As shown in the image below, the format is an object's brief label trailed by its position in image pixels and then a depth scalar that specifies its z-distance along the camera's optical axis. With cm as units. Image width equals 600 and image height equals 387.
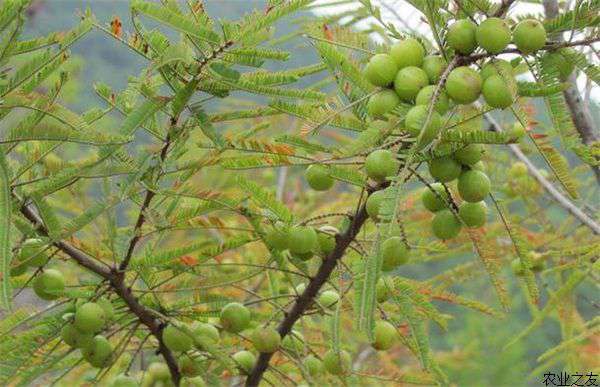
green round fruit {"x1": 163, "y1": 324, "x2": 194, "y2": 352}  148
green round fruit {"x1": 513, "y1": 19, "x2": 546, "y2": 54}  112
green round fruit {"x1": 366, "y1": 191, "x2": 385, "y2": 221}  122
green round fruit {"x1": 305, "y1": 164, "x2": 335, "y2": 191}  142
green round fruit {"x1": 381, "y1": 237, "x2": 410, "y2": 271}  136
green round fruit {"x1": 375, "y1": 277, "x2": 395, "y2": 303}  137
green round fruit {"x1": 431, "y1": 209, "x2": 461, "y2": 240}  136
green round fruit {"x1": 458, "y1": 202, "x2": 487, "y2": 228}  134
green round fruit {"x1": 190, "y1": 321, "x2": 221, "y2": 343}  152
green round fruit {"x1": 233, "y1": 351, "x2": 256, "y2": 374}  165
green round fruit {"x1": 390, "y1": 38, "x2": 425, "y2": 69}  116
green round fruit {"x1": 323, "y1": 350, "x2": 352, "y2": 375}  155
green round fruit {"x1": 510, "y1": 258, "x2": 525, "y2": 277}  217
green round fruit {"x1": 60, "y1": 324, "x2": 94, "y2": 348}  142
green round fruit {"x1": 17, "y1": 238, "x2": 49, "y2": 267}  131
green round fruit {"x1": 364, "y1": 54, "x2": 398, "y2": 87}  116
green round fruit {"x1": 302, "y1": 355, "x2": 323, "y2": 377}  164
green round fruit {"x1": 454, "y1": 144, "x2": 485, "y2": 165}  125
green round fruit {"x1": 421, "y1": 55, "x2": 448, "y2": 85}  115
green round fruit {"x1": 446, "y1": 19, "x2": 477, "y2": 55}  113
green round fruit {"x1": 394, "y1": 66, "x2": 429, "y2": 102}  113
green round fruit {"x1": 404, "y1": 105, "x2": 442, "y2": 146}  106
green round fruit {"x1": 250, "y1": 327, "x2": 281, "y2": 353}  151
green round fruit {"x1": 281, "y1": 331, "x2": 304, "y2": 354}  160
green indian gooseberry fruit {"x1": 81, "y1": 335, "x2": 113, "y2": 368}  147
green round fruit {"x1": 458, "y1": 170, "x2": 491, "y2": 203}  125
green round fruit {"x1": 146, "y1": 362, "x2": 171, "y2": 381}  169
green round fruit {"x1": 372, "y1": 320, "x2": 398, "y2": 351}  157
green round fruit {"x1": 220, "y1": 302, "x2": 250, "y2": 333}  155
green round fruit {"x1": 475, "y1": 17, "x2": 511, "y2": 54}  110
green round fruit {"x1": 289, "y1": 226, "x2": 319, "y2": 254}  143
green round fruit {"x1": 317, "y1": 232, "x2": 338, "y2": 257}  150
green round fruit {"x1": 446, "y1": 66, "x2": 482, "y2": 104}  108
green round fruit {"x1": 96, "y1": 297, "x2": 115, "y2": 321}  143
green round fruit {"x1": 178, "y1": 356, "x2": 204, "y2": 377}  154
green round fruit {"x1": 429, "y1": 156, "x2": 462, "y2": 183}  124
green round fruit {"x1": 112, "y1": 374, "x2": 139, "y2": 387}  156
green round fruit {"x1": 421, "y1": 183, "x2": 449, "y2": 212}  137
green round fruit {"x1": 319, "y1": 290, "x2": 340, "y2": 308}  162
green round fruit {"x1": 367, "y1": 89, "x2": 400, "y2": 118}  116
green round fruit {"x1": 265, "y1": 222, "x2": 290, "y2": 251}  144
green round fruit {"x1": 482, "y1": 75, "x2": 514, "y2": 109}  109
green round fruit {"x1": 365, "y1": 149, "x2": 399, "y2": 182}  116
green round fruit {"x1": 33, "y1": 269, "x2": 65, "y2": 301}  142
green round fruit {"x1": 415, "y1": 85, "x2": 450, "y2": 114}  109
